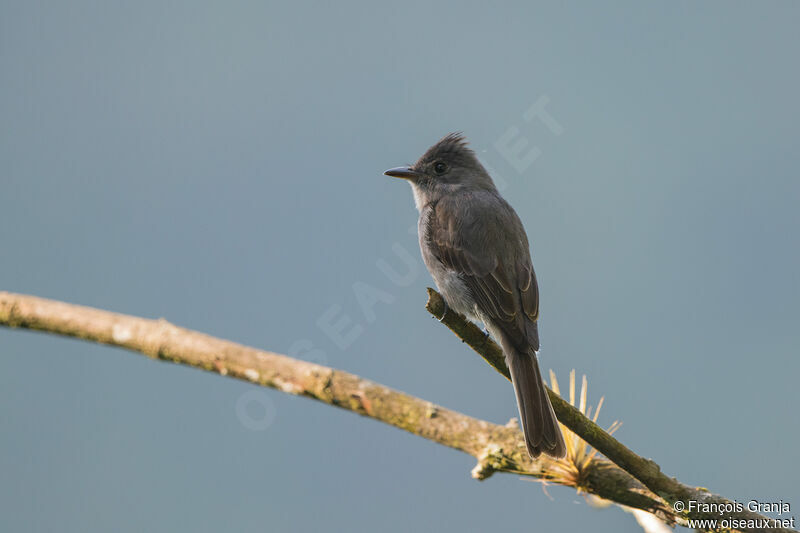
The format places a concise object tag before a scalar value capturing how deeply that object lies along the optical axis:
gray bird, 5.51
